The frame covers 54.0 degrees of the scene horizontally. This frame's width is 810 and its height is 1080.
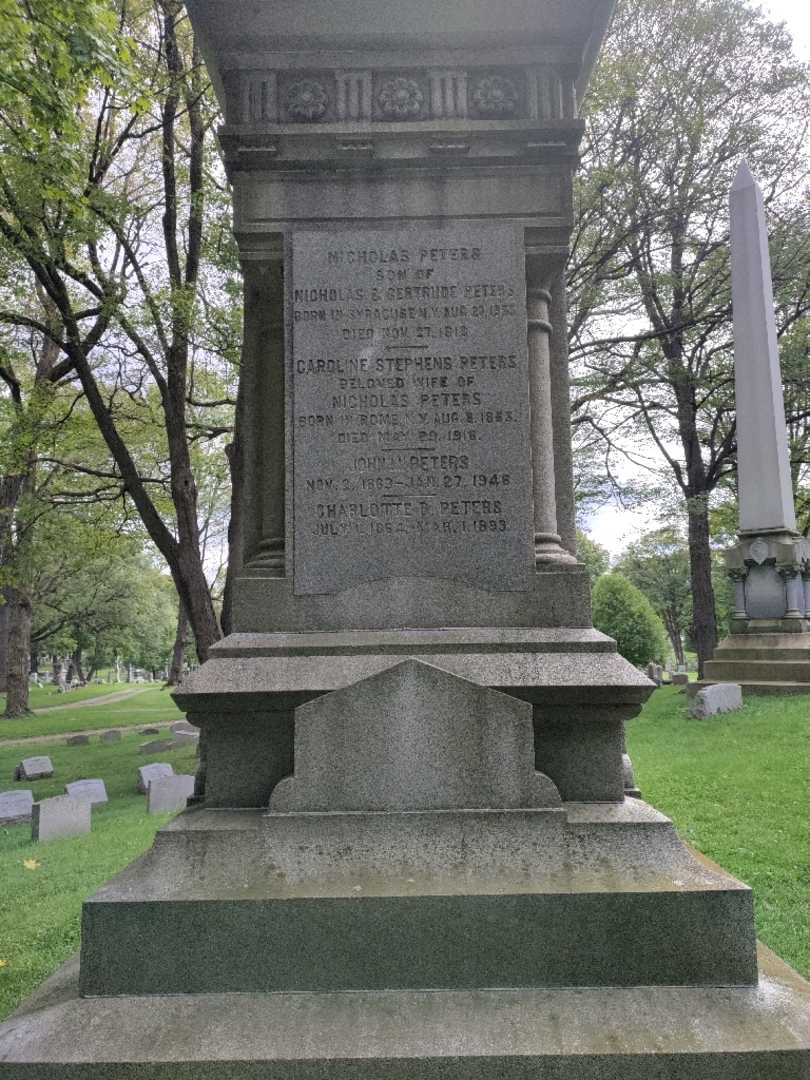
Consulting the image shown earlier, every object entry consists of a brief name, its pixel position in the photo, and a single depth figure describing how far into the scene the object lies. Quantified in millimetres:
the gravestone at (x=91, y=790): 10305
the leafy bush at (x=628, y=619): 30781
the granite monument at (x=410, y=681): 2582
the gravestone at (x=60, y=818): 8906
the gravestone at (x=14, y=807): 10148
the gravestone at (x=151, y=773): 11547
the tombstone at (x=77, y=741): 18875
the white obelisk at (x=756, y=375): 15773
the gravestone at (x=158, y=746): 16391
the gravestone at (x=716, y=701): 12945
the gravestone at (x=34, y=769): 13948
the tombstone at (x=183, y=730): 17395
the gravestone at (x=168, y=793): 9828
